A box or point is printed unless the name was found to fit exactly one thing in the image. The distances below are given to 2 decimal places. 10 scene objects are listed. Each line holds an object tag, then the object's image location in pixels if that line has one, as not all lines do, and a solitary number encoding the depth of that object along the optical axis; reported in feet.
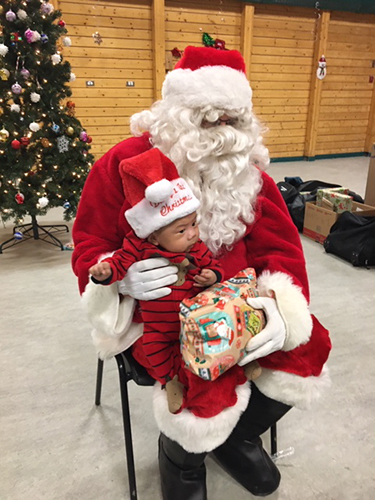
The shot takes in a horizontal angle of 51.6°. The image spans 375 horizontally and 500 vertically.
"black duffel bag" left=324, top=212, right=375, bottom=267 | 10.01
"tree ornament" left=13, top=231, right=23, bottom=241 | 11.05
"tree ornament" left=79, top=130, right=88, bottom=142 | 10.67
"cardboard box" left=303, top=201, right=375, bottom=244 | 11.04
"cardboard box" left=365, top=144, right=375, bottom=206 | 12.17
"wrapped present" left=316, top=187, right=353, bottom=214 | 11.12
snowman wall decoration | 22.56
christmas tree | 9.45
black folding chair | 3.81
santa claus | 3.67
